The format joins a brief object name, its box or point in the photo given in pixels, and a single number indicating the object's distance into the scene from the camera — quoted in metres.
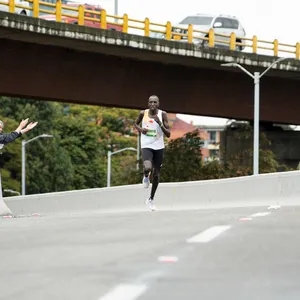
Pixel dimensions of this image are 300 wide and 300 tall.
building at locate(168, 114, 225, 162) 190.88
